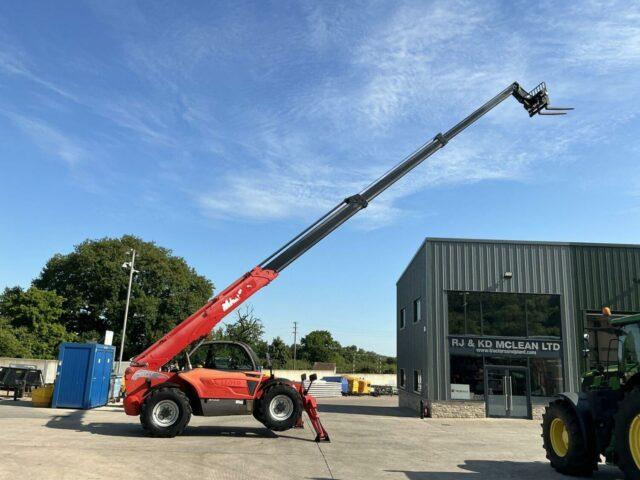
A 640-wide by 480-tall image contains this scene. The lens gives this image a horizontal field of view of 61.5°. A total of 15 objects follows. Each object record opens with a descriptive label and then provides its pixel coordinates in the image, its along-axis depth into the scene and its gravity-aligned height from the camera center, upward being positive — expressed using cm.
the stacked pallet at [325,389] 4100 -147
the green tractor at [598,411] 821 -45
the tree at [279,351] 6826 +203
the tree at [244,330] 4009 +267
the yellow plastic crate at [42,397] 1830 -135
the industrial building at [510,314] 2170 +259
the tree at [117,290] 4716 +607
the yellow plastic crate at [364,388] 4653 -142
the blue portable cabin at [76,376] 1806 -61
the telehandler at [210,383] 1195 -44
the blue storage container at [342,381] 4362 -85
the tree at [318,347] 9796 +406
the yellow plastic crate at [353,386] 4566 -126
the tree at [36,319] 3856 +271
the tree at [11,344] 3416 +68
